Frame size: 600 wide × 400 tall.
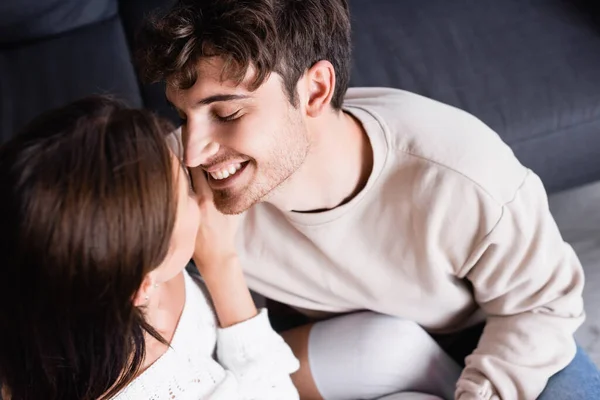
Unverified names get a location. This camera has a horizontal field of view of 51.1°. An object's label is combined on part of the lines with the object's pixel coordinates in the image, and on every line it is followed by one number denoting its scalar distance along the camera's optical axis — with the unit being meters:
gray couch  1.49
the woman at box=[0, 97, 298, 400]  0.65
